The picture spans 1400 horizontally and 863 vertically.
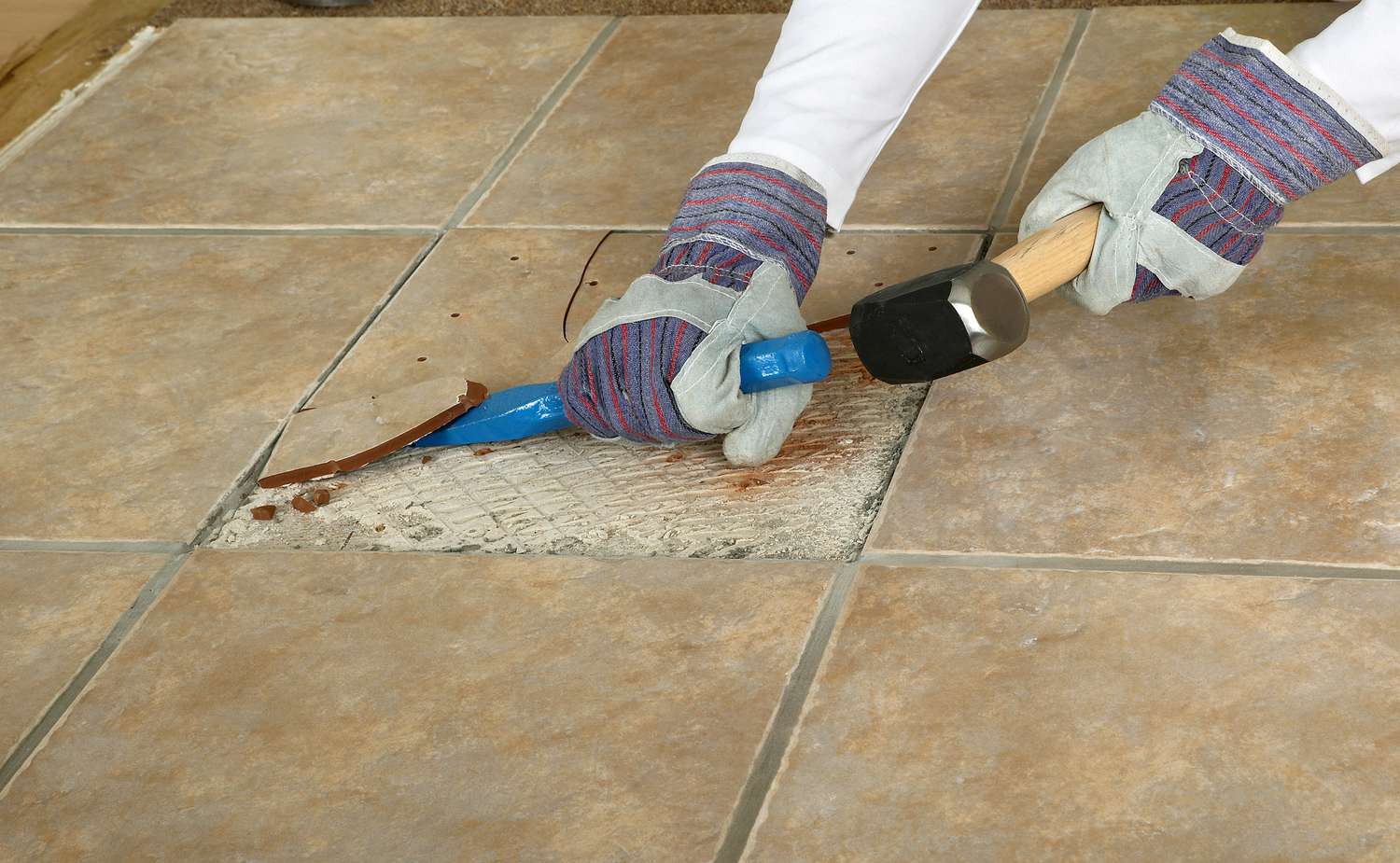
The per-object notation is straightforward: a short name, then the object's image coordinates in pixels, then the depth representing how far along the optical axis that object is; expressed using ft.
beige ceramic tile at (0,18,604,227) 7.85
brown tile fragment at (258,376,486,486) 6.76
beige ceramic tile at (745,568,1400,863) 5.95
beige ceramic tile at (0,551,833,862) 6.07
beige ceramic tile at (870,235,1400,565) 6.43
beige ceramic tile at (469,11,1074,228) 7.59
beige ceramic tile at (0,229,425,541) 6.82
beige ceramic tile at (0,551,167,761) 6.37
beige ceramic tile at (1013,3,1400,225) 7.32
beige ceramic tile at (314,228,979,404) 7.08
